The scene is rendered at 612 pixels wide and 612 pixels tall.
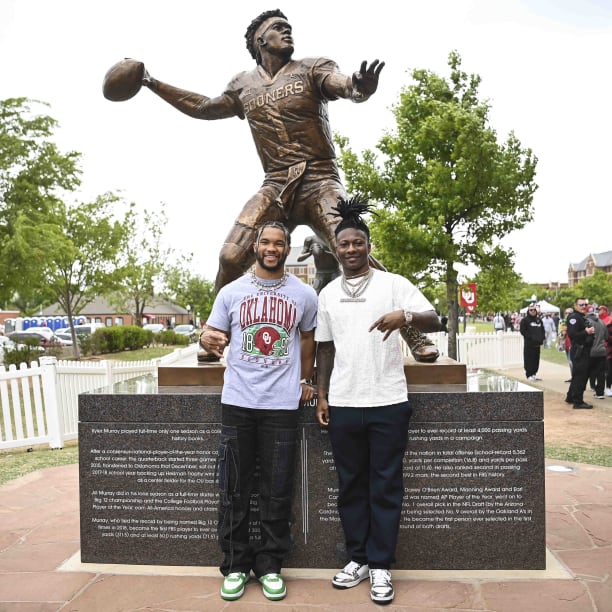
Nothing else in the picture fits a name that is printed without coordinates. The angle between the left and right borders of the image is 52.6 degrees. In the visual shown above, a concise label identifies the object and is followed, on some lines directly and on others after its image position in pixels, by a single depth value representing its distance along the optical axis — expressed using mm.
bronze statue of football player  4113
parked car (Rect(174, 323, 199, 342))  38350
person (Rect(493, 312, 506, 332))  24656
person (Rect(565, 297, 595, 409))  9859
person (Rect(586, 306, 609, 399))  9961
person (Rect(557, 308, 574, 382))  21144
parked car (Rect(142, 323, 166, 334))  39412
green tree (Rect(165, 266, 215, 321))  43594
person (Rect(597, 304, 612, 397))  10578
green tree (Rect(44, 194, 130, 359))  24266
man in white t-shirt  3041
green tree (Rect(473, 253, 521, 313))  14805
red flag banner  14261
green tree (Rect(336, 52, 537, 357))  13531
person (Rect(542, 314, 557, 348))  24750
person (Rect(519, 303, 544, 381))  13000
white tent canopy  34906
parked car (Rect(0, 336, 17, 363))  18422
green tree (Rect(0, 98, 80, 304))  15484
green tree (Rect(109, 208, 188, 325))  32188
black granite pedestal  3455
